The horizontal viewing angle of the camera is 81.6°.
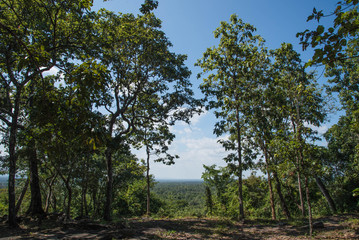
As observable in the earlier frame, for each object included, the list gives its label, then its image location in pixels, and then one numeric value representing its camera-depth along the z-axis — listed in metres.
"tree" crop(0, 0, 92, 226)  9.04
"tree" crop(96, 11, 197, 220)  12.52
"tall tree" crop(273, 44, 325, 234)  15.30
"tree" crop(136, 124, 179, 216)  16.11
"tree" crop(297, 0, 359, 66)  2.24
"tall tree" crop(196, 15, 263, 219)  13.62
